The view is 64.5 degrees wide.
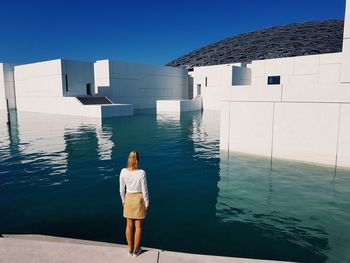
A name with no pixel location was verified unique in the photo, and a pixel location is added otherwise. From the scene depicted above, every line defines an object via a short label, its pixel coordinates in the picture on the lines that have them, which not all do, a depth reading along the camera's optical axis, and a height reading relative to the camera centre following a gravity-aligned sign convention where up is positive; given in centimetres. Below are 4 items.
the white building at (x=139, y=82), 3912 +208
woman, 429 -155
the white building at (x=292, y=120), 1058 -100
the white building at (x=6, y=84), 4644 +198
